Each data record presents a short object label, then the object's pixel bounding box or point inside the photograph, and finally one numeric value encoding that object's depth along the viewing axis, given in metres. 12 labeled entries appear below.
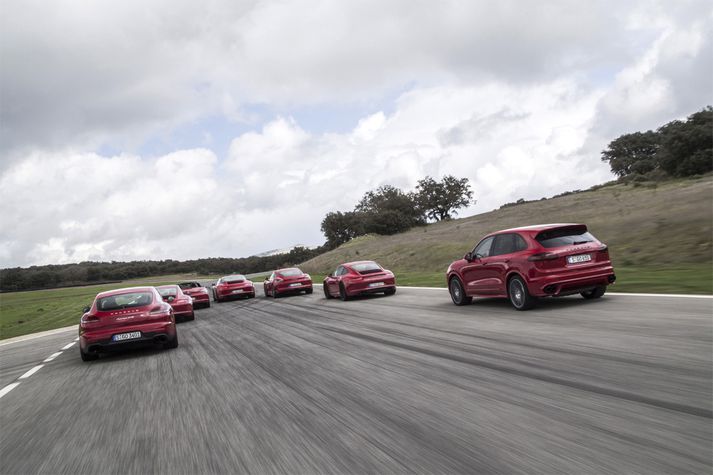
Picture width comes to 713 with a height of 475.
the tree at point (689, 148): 51.97
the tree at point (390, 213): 98.50
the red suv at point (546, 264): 10.36
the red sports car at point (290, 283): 24.89
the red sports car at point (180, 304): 17.03
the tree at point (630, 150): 89.88
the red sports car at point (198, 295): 23.47
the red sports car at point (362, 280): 18.69
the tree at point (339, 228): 107.44
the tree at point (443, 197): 102.69
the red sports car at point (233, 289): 26.61
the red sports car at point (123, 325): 9.98
